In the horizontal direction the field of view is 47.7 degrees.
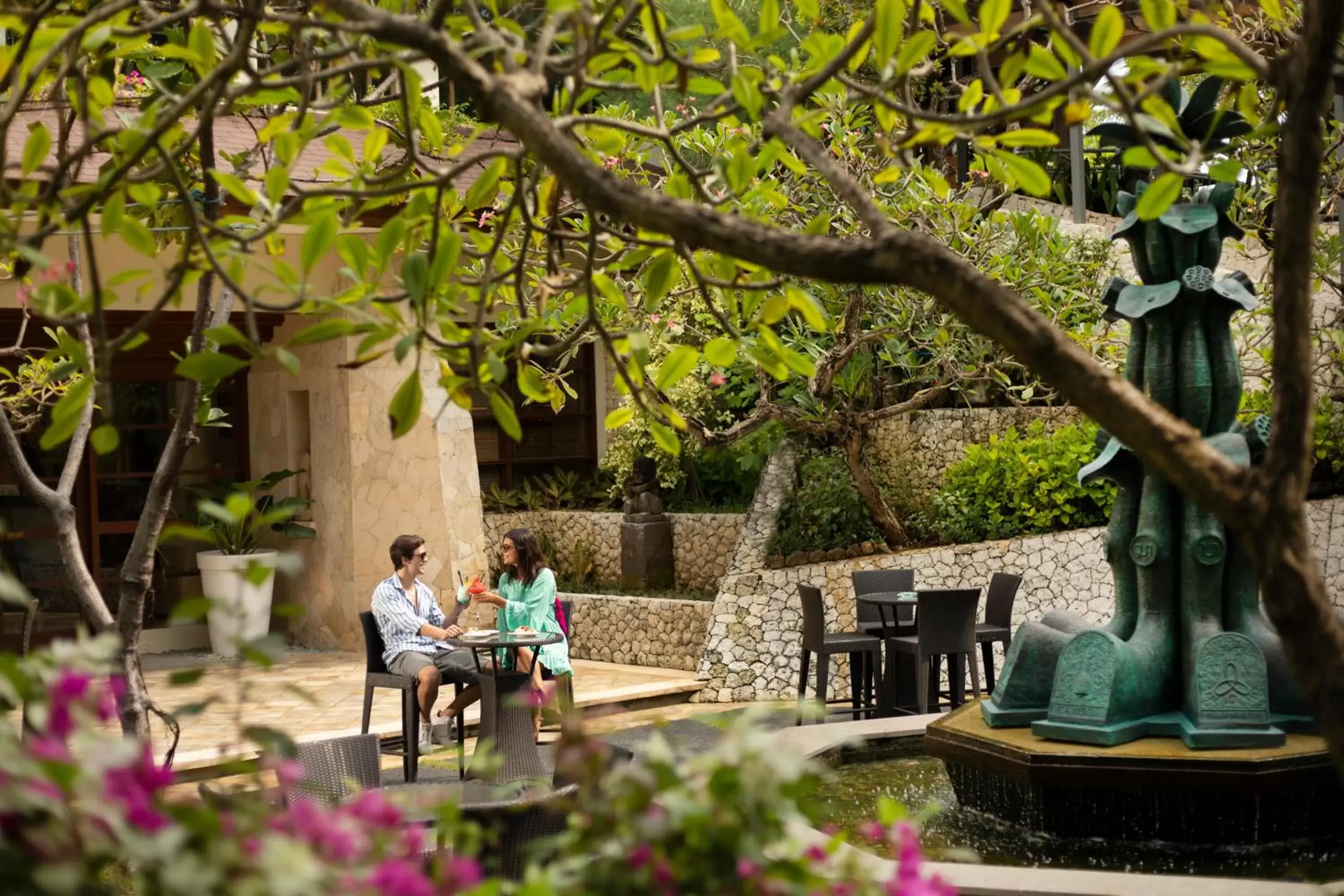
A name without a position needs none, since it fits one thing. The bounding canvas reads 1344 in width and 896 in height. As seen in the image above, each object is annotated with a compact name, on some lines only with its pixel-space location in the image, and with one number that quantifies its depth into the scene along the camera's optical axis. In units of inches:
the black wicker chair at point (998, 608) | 386.0
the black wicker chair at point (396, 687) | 330.0
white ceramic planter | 488.7
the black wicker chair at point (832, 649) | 375.2
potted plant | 494.6
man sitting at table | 347.9
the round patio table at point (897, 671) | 366.9
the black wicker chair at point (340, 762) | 207.0
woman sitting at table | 350.9
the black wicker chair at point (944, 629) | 357.1
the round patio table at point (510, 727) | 260.4
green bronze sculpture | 231.9
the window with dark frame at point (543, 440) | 658.8
